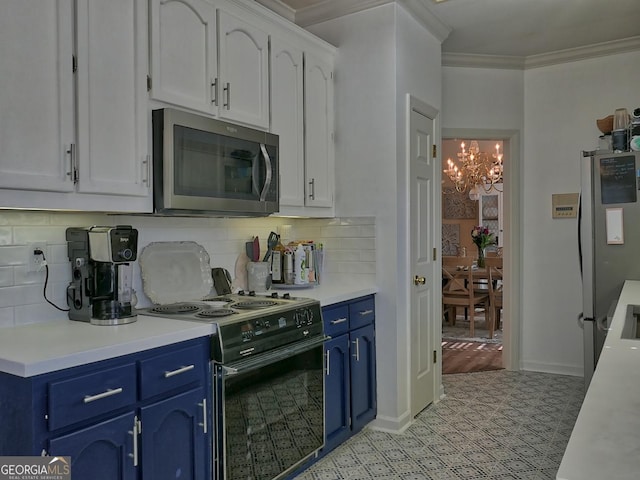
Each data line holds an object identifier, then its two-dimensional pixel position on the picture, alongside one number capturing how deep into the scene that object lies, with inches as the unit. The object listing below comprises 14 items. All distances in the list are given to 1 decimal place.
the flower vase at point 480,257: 249.9
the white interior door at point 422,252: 132.6
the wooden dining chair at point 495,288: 229.1
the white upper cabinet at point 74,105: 67.5
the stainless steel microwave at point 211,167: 86.0
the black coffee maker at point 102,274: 77.5
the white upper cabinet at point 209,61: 87.7
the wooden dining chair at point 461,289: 231.1
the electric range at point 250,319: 81.7
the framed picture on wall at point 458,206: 339.3
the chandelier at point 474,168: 270.7
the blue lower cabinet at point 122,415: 59.2
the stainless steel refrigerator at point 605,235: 119.4
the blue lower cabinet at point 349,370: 110.9
